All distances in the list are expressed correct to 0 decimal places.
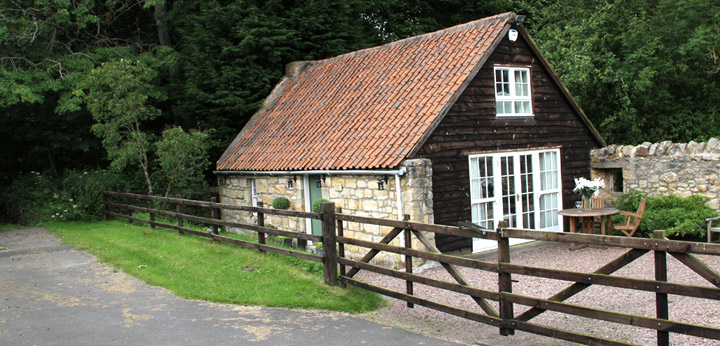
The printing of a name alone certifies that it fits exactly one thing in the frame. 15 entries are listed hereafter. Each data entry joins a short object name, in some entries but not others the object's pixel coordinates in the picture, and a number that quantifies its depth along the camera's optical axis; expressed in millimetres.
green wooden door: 14250
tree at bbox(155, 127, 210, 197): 16047
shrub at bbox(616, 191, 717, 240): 12719
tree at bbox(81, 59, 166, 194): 16172
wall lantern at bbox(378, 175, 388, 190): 11828
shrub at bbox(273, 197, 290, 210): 14875
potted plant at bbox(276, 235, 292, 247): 13632
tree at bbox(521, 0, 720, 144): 19641
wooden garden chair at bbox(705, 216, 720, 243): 11780
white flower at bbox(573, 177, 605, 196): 13367
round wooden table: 12672
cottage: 11953
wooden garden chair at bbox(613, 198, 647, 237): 12570
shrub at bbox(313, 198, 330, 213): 13521
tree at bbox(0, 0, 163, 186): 17141
